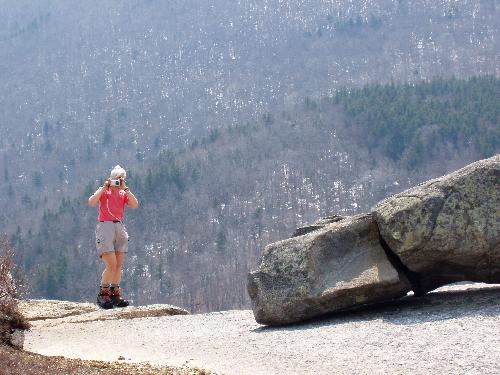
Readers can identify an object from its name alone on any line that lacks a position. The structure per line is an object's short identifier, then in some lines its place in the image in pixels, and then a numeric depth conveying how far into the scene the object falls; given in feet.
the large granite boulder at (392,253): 43.09
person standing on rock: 62.13
